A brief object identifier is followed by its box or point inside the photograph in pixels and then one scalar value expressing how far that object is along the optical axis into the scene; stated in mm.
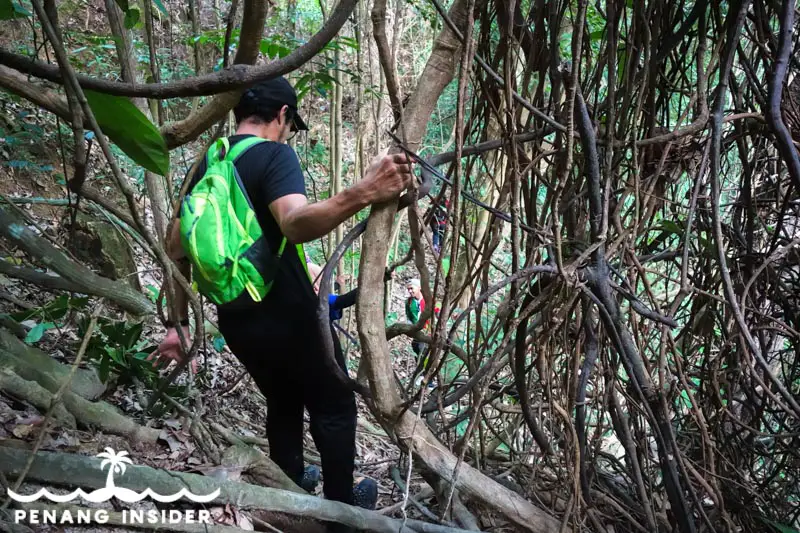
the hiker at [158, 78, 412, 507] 1731
